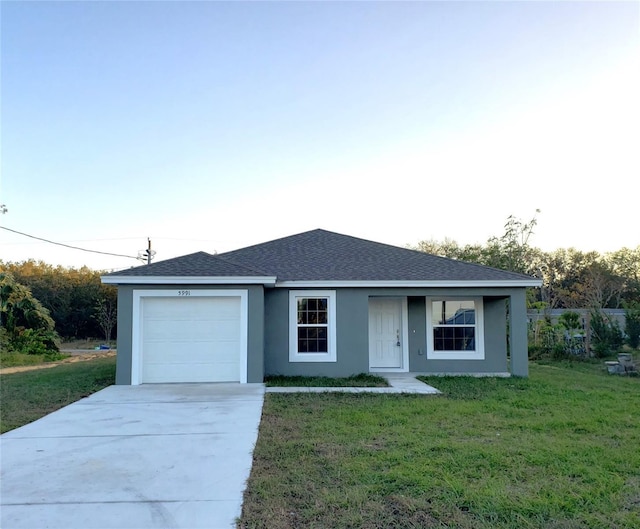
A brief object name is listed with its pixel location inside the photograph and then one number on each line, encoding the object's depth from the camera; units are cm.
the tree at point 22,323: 1945
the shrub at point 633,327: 1684
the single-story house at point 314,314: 1076
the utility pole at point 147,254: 3005
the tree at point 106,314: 2861
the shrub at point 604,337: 1627
